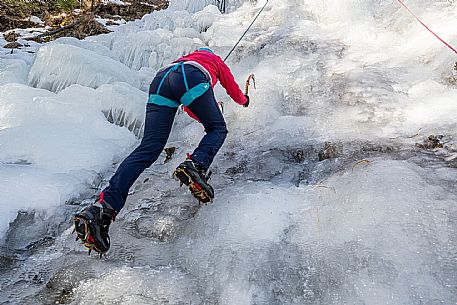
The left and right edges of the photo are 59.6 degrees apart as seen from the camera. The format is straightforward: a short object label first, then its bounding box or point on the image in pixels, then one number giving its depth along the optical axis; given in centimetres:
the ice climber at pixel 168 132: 267
